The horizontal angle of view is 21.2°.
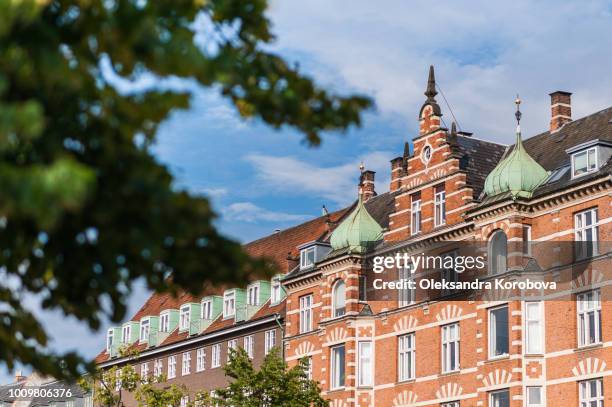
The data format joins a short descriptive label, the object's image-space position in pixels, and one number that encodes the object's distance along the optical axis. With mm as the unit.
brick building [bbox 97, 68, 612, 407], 49796
